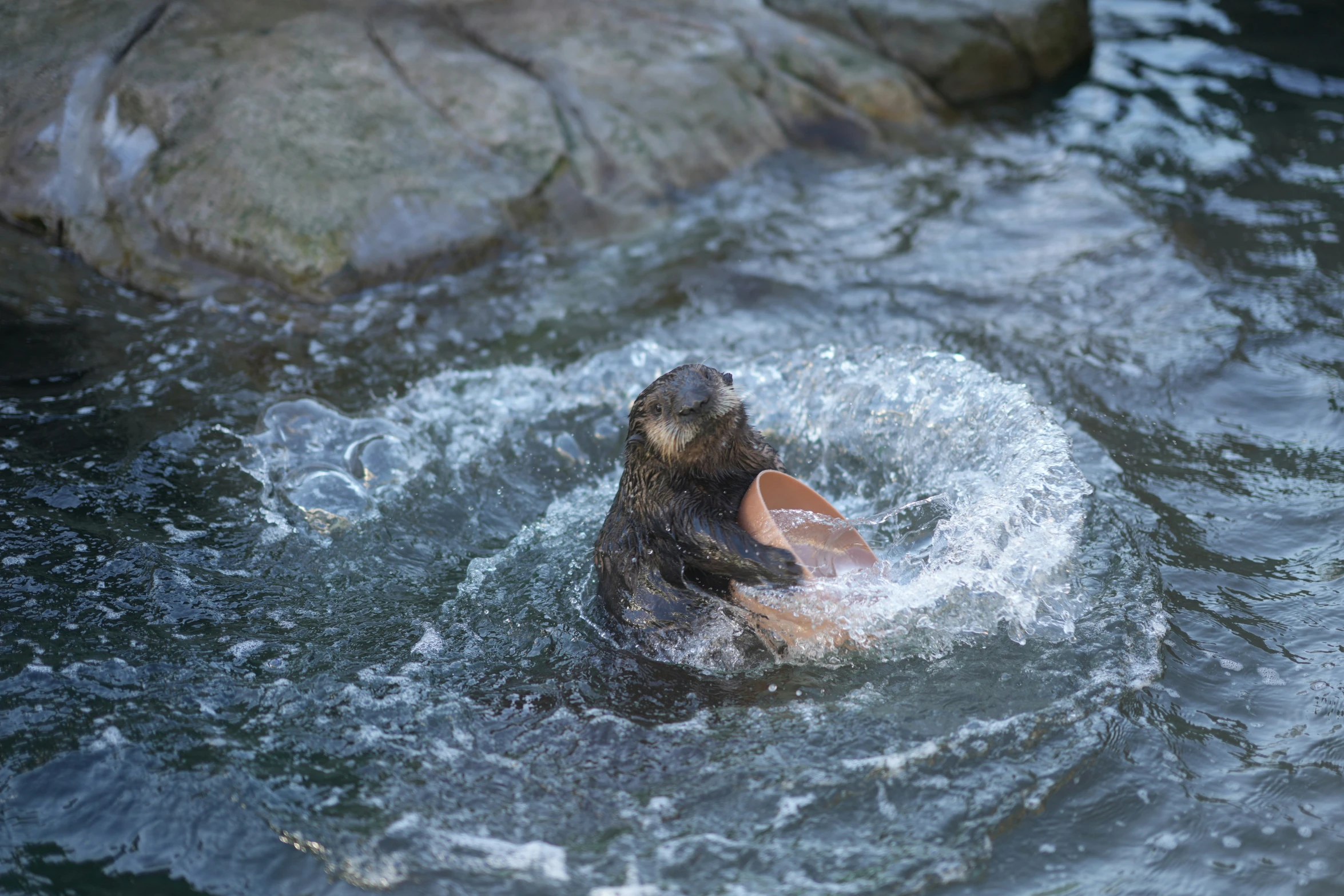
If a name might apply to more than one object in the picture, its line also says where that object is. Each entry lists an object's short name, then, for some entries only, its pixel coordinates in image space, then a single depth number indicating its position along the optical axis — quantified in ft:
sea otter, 24.30
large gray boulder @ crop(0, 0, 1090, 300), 41.91
